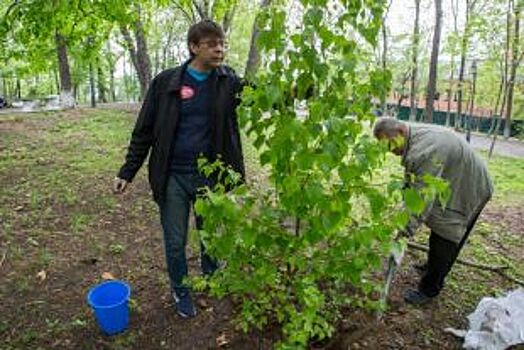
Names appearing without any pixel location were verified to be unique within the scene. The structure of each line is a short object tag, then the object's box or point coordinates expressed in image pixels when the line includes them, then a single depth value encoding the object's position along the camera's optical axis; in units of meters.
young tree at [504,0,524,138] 12.08
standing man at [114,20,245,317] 3.00
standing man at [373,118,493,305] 3.29
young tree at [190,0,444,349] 1.99
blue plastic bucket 3.13
